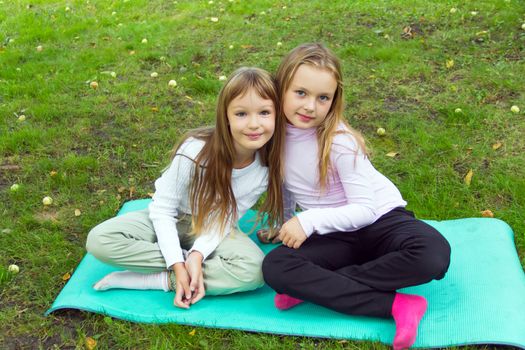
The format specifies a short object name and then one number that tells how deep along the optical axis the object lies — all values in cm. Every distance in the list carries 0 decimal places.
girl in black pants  246
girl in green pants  260
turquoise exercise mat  241
